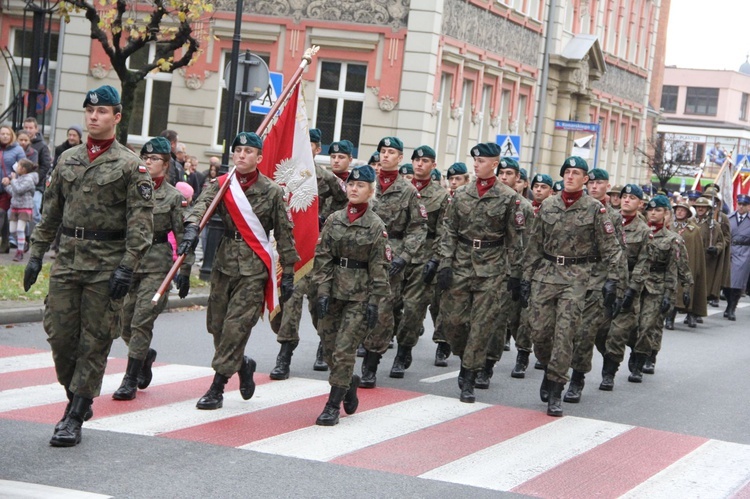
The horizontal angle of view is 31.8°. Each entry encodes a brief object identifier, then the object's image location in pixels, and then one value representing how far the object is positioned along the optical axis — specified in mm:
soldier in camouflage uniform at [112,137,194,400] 9727
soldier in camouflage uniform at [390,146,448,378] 12258
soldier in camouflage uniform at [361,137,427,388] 11320
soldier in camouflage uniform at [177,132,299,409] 9453
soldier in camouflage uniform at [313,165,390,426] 9648
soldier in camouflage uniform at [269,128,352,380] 11336
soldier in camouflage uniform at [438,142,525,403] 11062
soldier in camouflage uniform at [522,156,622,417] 10867
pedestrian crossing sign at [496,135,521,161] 26106
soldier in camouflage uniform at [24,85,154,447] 8062
